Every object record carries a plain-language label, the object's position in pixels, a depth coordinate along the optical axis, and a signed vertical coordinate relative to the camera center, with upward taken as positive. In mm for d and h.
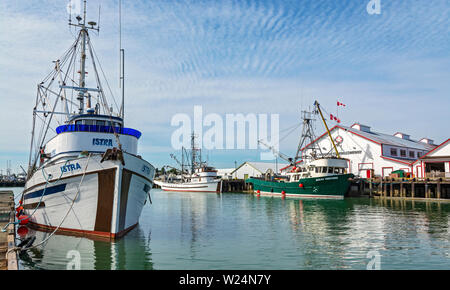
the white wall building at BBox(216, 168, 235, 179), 84438 +926
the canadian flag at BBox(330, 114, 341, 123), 53150 +9358
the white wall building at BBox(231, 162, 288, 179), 75406 +1515
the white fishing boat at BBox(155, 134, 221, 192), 64312 -1469
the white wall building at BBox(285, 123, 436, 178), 47969 +4098
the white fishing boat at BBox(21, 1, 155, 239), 13594 -179
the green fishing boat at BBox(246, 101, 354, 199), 41719 -651
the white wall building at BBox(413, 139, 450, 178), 41709 +1798
